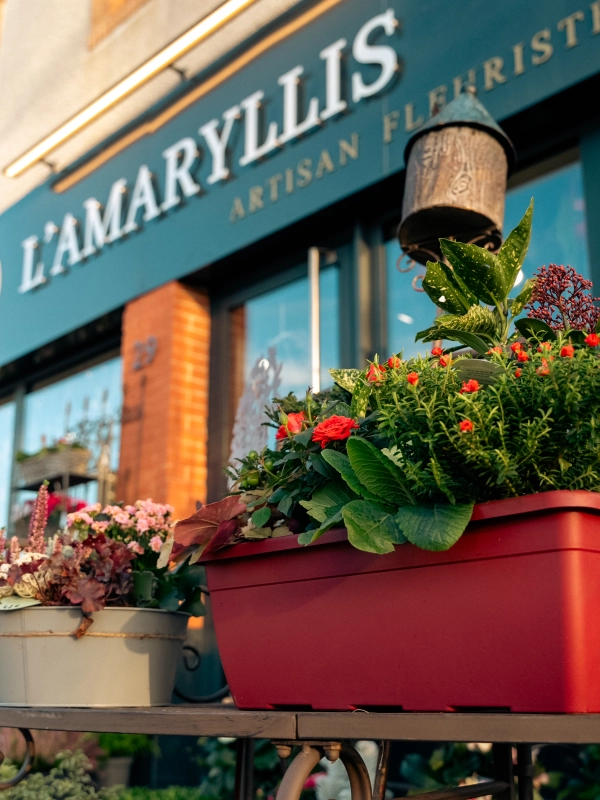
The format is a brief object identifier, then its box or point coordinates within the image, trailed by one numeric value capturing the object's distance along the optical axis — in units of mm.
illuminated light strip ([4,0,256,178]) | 3848
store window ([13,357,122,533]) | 5172
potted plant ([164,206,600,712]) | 960
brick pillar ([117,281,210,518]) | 4414
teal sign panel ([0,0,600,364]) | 3314
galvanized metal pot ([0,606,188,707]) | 1488
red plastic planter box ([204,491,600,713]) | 954
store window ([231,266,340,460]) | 4148
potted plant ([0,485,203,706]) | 1489
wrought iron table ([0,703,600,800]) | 860
